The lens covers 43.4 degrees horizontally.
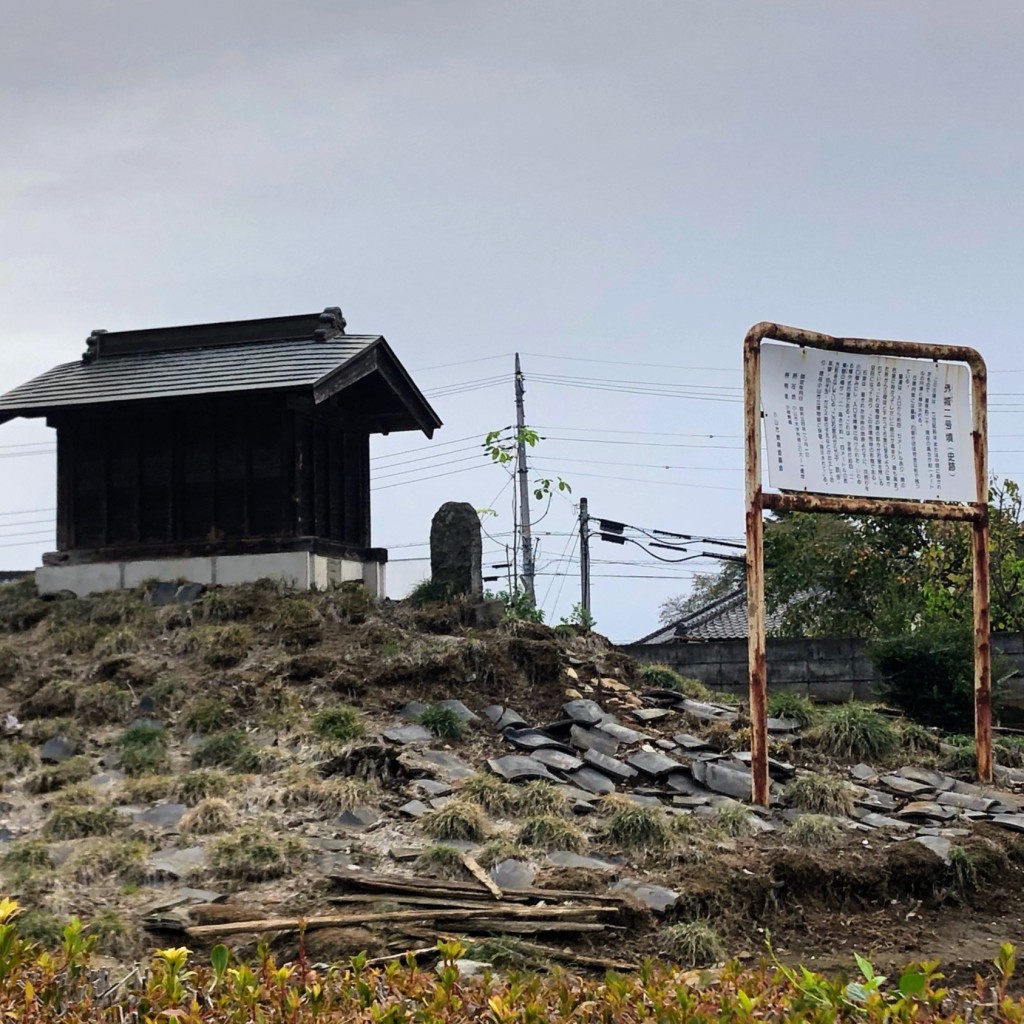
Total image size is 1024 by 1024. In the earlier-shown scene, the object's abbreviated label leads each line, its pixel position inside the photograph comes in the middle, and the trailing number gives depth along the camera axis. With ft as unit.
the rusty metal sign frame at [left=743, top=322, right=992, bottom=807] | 34.94
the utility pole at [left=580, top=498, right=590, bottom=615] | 96.37
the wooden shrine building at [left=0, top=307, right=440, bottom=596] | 49.57
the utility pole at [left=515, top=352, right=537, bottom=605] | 88.84
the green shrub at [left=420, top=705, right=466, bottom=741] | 38.45
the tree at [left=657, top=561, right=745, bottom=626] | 127.44
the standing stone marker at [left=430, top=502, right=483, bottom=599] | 49.47
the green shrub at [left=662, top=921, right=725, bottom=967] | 25.95
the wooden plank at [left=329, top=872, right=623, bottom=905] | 27.68
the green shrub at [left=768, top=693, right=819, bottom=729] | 43.19
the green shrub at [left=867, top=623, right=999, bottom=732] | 48.60
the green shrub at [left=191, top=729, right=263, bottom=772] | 36.14
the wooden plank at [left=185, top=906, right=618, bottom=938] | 25.93
